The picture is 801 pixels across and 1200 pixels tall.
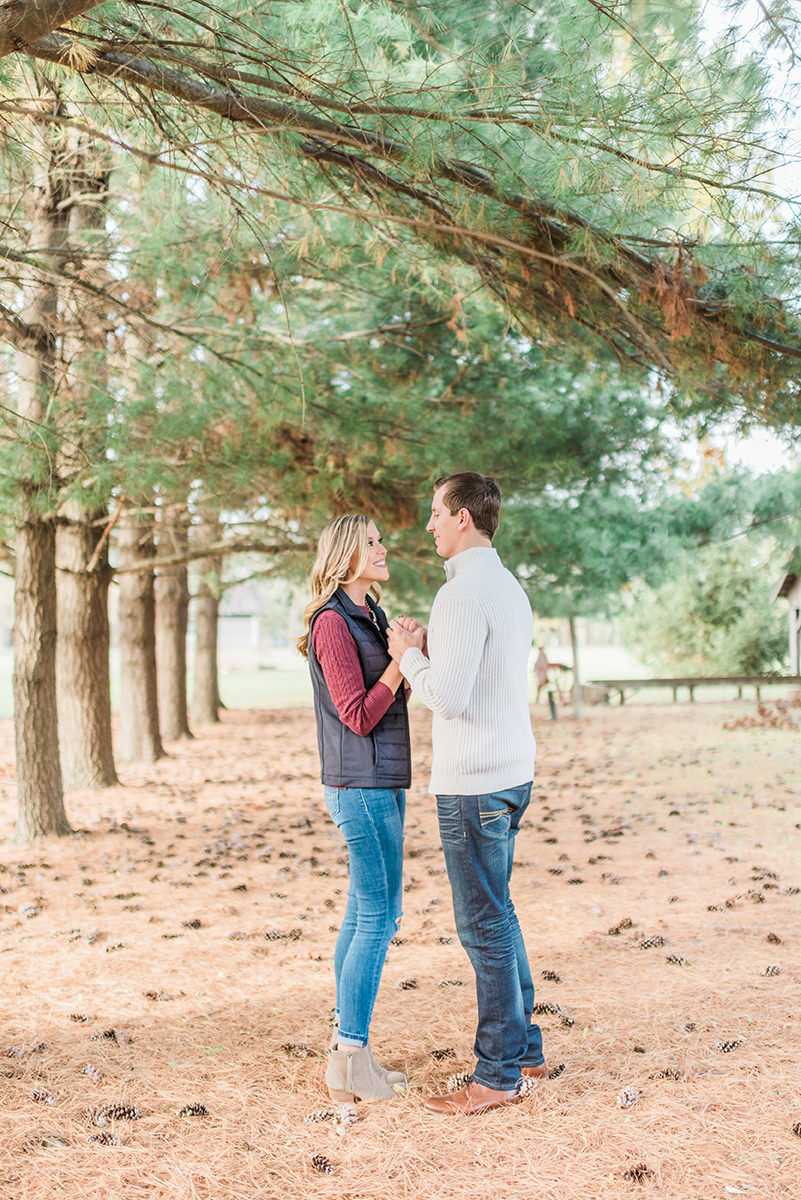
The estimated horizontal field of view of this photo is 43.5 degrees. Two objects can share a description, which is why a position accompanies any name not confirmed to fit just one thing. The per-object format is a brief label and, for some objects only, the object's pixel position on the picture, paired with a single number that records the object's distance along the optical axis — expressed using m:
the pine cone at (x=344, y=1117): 2.93
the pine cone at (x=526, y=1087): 3.02
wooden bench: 18.63
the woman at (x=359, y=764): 3.00
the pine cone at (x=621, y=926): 4.94
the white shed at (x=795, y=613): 22.69
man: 2.83
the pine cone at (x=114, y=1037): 3.66
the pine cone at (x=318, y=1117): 2.98
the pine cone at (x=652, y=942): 4.68
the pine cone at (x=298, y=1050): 3.48
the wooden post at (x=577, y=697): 19.03
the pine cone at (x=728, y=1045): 3.38
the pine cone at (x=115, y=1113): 2.99
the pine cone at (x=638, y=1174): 2.57
